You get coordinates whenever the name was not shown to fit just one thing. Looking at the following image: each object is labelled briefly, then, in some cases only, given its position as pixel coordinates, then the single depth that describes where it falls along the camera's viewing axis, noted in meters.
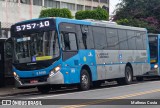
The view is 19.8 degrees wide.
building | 49.47
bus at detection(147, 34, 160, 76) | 31.59
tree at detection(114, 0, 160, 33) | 51.94
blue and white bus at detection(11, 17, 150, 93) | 19.80
